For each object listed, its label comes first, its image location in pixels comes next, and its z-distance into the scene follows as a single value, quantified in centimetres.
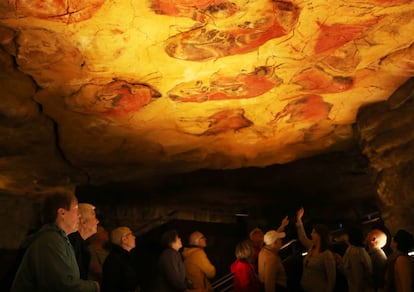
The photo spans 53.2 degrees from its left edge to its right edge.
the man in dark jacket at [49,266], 199
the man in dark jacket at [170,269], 391
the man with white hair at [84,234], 266
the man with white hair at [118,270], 328
